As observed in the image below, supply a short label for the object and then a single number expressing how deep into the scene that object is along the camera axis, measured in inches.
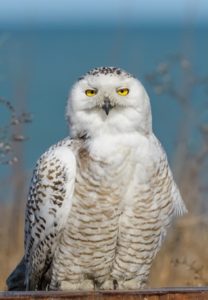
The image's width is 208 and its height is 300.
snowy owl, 387.9
